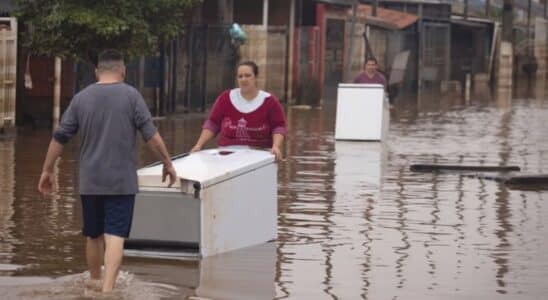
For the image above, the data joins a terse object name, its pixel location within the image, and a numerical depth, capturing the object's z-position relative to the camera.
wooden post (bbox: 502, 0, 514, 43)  51.22
